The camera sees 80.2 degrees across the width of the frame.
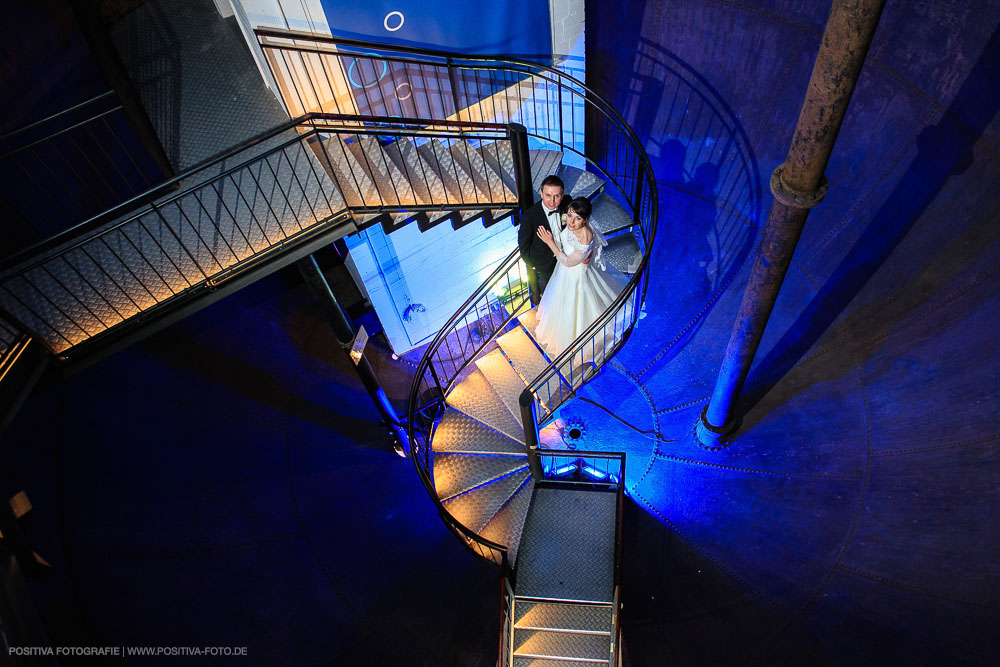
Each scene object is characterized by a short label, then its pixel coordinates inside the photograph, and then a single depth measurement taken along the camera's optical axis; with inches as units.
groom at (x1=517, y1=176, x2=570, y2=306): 212.5
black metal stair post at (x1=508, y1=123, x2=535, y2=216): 206.2
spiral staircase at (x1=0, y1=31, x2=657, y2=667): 198.5
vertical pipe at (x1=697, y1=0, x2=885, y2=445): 129.1
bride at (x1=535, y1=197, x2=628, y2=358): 211.6
